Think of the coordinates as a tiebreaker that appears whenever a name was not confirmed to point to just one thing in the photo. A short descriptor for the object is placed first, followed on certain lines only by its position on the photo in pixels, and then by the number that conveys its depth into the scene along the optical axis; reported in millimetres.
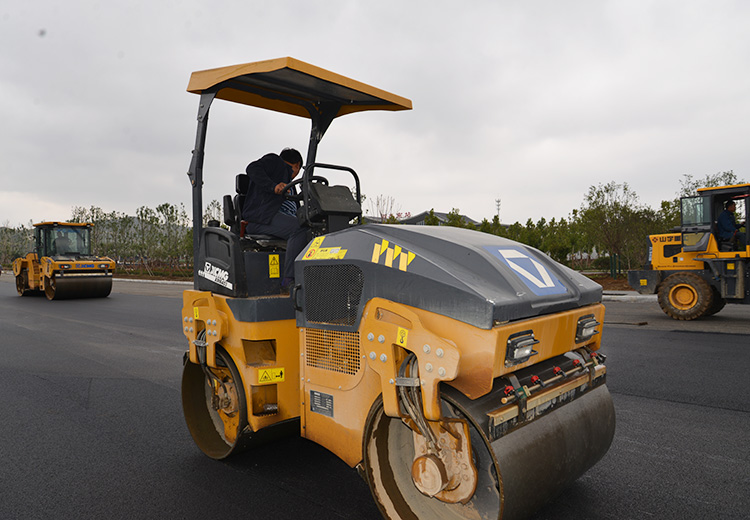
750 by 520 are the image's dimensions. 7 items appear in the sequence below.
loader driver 9586
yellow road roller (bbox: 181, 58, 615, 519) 2160
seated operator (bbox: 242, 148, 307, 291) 3453
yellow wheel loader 9398
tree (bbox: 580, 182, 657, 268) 19078
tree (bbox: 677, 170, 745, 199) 19484
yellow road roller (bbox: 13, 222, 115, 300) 16641
